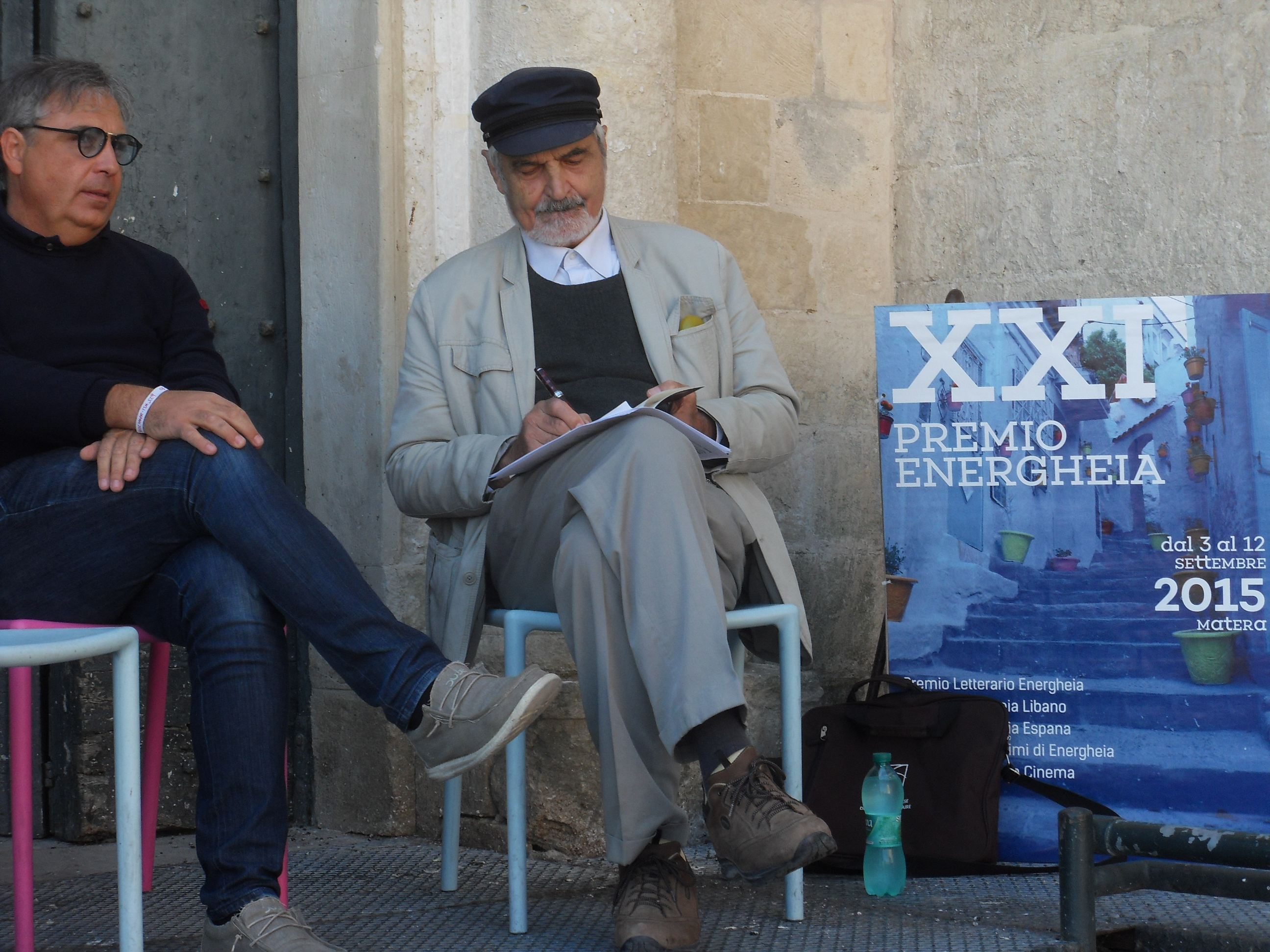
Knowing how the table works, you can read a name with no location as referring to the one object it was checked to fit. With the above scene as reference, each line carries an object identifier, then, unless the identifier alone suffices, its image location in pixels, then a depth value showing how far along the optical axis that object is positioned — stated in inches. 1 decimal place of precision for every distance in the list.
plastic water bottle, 233.6
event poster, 236.4
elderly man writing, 215.0
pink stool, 211.6
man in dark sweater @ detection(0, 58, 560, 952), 212.4
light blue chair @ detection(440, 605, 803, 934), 223.3
